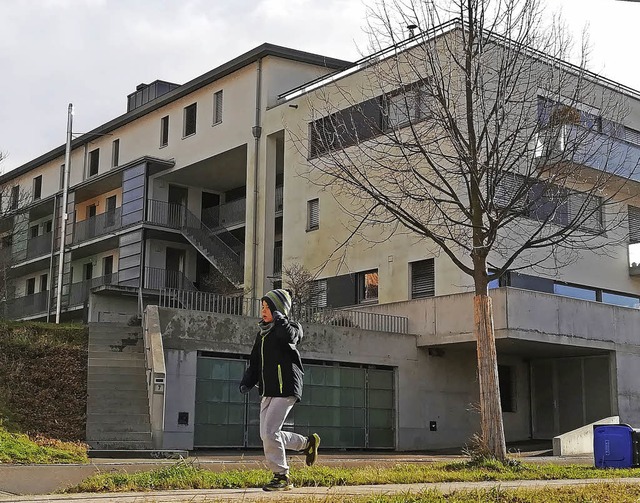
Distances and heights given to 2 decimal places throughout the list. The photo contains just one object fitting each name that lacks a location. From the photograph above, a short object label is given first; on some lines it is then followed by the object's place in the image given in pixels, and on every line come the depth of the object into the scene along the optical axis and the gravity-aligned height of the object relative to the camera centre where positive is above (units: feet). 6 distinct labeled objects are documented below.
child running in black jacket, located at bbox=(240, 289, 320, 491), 30.32 +1.39
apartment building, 82.69 +15.54
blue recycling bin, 52.70 -1.23
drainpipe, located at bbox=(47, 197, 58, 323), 146.00 +28.28
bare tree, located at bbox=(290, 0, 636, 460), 50.62 +16.59
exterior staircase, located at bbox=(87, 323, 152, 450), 65.26 +2.09
